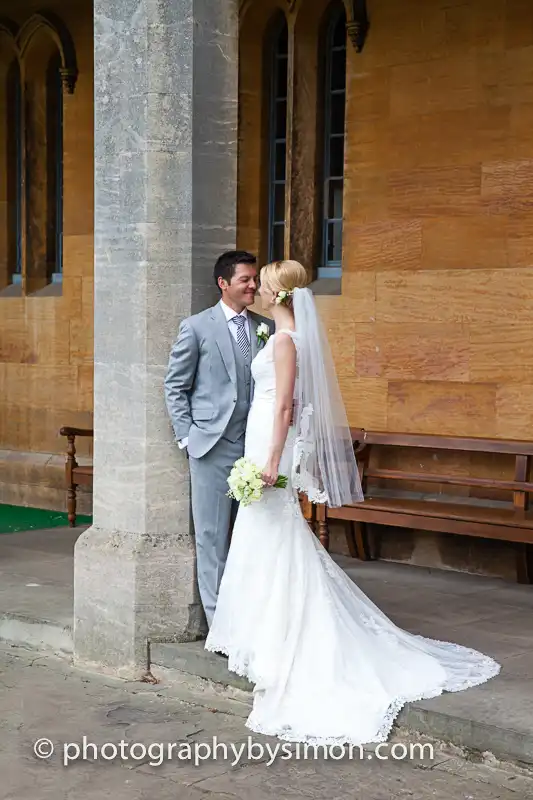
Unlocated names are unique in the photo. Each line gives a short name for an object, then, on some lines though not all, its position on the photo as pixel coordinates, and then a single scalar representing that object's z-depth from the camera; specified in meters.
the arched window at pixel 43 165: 12.25
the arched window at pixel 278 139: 10.34
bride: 5.56
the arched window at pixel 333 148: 9.95
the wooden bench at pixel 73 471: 10.55
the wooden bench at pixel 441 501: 7.95
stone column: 6.27
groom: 6.23
